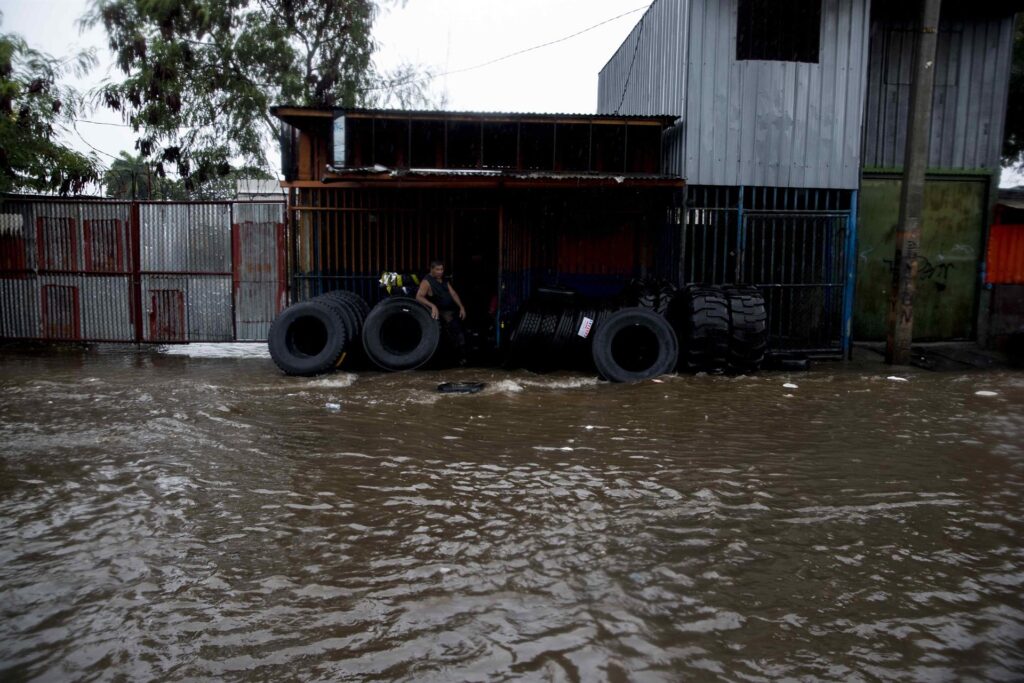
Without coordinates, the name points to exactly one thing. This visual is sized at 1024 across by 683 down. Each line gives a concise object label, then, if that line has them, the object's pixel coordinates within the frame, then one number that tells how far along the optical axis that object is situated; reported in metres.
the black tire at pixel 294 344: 10.73
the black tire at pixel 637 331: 10.54
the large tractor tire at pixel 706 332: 10.64
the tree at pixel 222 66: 18.09
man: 11.59
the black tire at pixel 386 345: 11.11
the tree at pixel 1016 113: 16.30
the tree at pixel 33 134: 13.05
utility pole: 10.99
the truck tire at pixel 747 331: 10.70
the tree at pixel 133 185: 13.09
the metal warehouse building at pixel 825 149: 12.06
